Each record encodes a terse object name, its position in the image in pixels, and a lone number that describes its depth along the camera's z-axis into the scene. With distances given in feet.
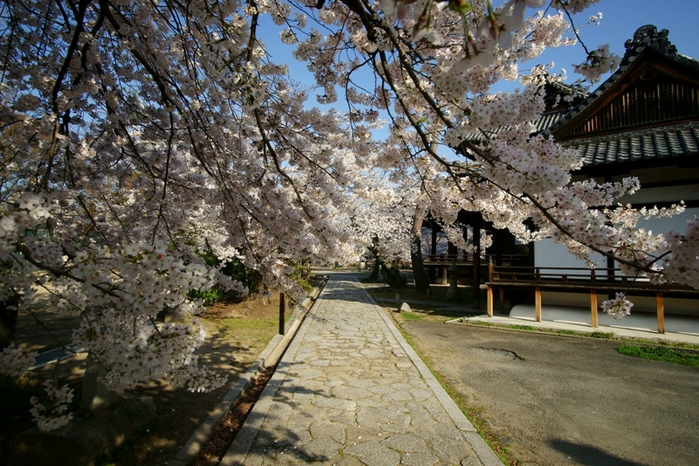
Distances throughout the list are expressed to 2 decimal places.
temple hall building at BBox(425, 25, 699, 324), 29.17
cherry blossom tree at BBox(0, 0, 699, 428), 6.65
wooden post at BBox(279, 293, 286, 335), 27.04
